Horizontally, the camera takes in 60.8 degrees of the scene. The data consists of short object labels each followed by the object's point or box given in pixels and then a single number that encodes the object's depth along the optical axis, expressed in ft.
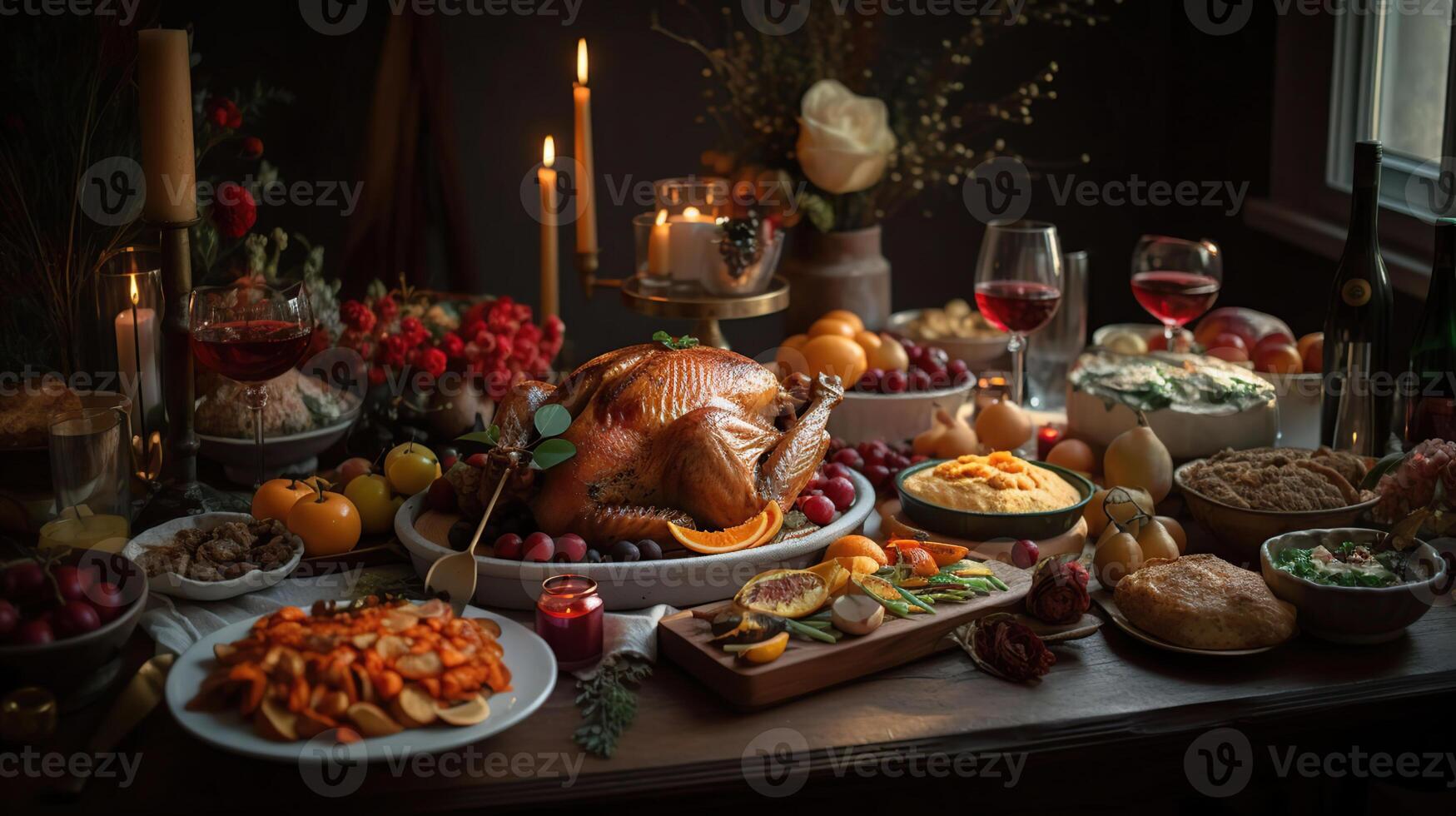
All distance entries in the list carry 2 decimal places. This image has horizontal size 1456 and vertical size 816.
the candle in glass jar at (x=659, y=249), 7.41
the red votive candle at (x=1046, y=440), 7.18
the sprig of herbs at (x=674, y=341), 5.92
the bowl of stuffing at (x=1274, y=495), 5.57
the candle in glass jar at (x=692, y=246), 7.22
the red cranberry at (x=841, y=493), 5.89
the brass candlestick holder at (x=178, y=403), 5.89
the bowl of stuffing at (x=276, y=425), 6.48
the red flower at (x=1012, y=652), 4.71
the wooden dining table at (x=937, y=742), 4.09
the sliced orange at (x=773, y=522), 5.39
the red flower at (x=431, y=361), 6.91
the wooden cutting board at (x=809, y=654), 4.47
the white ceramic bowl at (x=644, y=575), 5.09
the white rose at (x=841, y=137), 8.05
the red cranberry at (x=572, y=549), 5.15
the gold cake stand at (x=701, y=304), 7.02
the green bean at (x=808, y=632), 4.66
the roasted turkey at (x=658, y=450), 5.30
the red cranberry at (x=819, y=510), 5.68
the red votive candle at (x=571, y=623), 4.69
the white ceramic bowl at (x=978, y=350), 8.45
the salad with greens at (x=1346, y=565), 4.94
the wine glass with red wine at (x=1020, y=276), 6.88
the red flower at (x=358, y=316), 6.91
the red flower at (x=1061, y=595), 4.96
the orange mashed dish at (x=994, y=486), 5.79
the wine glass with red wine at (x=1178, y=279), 7.27
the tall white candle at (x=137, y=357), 6.20
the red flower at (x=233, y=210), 6.00
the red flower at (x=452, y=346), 7.11
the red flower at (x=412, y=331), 6.95
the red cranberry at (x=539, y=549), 5.12
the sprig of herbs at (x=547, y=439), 5.18
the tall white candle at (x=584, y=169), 8.09
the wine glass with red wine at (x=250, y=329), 5.50
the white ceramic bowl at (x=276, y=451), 6.45
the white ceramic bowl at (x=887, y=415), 7.20
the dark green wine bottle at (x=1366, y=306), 6.40
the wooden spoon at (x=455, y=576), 4.90
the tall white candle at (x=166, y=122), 5.57
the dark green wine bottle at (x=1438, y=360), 5.97
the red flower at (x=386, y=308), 7.19
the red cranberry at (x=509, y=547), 5.18
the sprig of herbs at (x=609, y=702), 4.27
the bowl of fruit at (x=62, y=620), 4.19
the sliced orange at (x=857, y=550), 5.35
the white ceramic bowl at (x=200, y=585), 5.13
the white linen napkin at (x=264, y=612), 4.81
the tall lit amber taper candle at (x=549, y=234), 7.89
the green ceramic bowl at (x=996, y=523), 5.70
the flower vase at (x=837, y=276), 8.63
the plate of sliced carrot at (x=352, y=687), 3.93
